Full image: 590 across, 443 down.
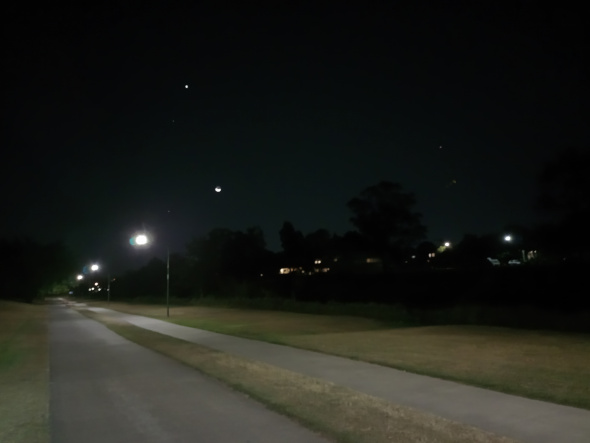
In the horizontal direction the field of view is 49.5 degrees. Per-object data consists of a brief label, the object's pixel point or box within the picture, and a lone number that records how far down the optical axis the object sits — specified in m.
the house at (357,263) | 59.75
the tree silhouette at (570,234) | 29.66
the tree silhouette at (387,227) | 57.72
